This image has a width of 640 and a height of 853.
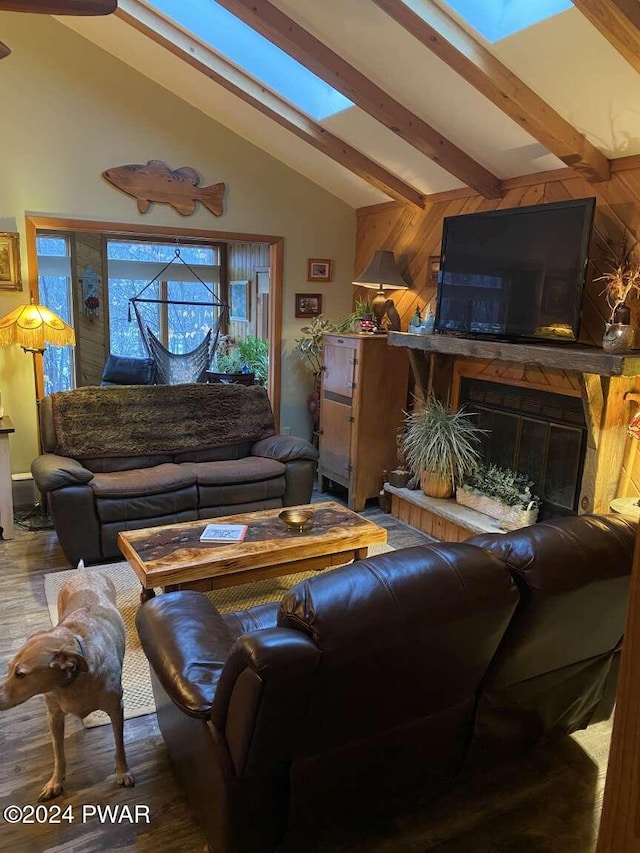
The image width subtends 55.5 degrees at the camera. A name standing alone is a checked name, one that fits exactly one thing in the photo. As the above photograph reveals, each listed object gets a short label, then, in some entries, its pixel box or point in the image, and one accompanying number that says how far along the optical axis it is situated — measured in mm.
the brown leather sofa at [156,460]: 3479
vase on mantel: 2865
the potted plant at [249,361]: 6602
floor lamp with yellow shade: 3883
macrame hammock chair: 6164
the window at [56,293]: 6652
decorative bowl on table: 3010
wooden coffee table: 2615
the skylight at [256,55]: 3521
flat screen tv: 3102
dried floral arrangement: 2971
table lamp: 4539
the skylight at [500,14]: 2494
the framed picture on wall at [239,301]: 7516
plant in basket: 3664
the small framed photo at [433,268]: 4369
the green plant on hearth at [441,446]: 4012
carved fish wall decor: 4449
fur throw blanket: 3904
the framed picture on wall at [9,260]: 4113
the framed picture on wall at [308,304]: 5268
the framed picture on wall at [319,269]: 5246
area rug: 2400
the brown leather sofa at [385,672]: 1323
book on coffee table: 2865
